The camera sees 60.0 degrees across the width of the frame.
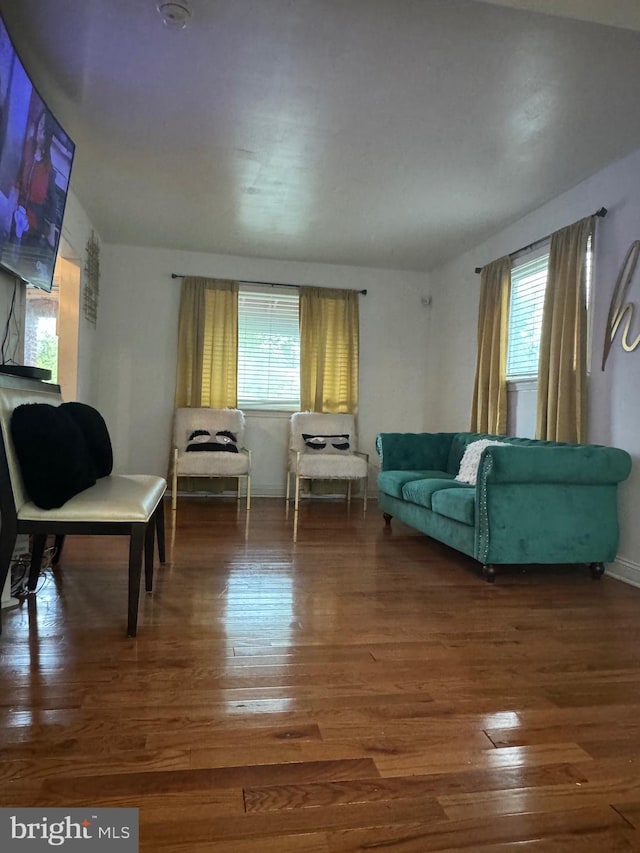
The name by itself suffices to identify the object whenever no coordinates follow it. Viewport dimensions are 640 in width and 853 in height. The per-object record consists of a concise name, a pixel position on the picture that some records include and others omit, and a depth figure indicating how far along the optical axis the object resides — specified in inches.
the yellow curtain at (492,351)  173.2
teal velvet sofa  115.6
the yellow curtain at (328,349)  225.9
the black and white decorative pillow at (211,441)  202.2
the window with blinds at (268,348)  226.5
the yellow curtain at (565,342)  137.6
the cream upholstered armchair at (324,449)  193.5
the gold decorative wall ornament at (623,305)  125.0
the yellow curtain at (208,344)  216.7
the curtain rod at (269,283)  223.7
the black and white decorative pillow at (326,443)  212.2
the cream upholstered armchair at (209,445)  191.2
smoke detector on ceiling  83.2
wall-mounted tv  85.6
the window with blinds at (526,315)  161.6
